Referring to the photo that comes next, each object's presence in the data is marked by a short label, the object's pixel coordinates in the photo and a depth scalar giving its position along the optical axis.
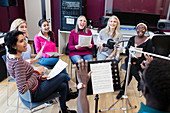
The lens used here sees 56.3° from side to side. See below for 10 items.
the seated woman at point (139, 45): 2.61
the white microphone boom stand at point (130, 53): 1.48
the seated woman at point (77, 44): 2.94
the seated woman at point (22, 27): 2.38
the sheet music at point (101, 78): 1.61
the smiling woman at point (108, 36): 2.93
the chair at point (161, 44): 2.72
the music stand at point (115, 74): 1.73
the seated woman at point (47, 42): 2.63
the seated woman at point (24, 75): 1.66
